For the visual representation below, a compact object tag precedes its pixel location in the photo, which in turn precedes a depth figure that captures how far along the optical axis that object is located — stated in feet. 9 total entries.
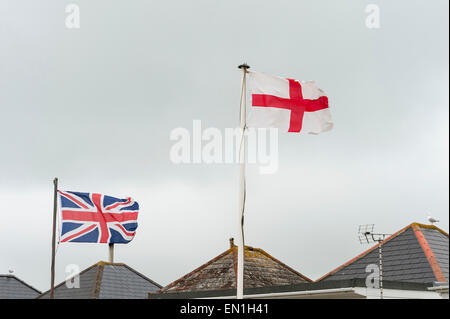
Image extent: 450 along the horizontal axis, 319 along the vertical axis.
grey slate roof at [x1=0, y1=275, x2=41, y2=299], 162.81
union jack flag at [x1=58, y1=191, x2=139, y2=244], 86.74
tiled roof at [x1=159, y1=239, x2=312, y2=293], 89.86
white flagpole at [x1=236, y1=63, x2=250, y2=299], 56.03
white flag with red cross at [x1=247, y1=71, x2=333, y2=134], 57.06
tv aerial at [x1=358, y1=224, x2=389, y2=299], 81.46
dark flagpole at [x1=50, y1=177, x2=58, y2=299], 87.04
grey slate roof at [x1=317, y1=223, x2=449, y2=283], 79.61
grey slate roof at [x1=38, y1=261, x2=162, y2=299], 108.47
